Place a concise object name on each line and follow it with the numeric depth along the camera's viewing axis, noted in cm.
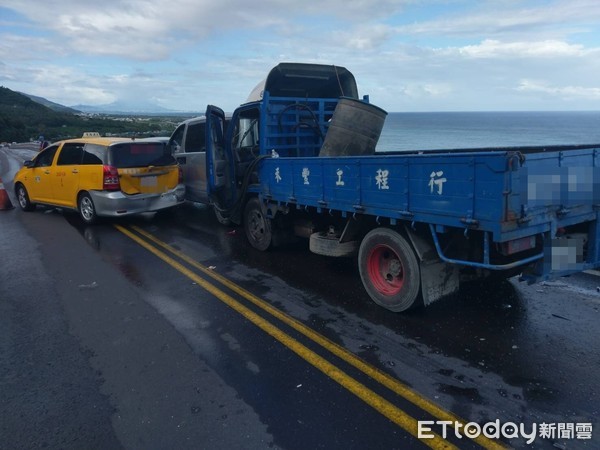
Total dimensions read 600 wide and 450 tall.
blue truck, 398
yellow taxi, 933
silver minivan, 1009
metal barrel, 688
